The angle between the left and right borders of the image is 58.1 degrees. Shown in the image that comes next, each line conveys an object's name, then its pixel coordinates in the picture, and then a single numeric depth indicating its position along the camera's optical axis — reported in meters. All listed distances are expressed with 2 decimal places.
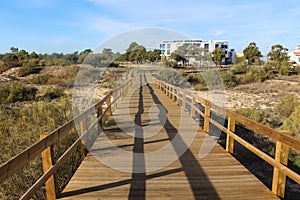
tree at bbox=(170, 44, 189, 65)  66.31
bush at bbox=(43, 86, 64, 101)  22.24
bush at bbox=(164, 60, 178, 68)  55.86
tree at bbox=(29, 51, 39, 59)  60.61
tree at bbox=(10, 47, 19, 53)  74.83
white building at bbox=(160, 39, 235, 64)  95.53
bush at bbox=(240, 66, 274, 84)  36.09
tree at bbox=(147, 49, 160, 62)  79.56
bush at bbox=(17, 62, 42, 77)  38.16
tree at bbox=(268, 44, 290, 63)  58.67
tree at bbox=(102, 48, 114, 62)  48.12
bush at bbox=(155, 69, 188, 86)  34.48
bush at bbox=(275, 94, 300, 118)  16.12
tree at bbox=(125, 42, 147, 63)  70.77
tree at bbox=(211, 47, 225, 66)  64.36
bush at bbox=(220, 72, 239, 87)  34.61
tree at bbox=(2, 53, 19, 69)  45.29
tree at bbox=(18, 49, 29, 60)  56.14
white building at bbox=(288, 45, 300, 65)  64.73
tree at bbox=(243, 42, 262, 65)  66.00
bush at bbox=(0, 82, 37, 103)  21.14
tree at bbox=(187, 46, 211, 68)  64.89
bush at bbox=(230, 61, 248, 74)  43.84
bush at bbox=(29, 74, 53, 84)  32.41
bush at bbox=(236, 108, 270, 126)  13.21
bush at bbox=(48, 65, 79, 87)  31.78
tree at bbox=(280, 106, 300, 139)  10.13
